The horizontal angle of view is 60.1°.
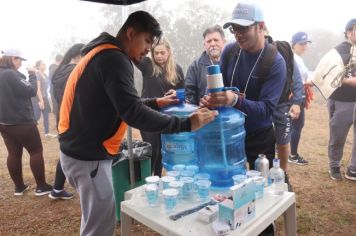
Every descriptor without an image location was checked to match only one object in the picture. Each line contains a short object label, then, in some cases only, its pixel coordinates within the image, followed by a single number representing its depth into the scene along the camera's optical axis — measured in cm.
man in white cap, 171
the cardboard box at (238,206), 112
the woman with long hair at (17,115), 318
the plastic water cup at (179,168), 155
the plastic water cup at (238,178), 138
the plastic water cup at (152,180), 144
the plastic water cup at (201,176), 146
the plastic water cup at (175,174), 147
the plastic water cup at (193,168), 154
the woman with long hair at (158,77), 301
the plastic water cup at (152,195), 136
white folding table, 117
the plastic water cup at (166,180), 142
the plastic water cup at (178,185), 138
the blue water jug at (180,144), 175
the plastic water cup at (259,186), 139
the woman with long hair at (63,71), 314
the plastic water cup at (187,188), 140
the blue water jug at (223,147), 160
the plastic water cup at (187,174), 147
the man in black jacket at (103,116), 136
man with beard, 285
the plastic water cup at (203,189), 139
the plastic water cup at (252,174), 146
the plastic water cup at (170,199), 131
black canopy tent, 214
